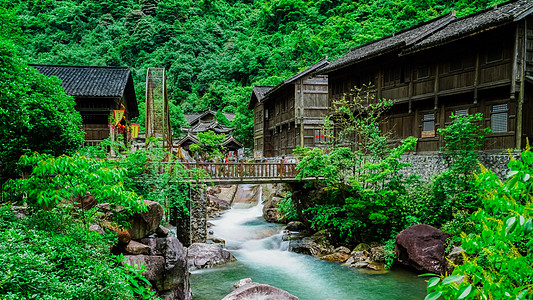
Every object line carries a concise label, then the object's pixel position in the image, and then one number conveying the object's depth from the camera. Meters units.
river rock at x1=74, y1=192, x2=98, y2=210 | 9.26
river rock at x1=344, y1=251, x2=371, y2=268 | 13.42
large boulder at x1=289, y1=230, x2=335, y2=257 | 15.38
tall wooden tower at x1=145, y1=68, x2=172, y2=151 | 14.79
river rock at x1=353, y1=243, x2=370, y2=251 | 14.57
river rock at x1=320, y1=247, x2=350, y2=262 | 14.44
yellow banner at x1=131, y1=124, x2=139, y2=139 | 21.05
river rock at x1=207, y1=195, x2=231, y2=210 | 24.53
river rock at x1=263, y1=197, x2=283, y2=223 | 21.51
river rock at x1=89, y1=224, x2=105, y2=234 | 7.44
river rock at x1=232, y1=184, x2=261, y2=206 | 26.03
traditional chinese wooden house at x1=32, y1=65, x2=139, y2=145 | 17.88
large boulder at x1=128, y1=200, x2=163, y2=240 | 8.56
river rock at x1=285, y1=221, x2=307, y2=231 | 19.16
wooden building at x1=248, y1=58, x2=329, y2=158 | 24.91
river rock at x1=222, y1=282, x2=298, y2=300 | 7.89
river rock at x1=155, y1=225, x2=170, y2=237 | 9.15
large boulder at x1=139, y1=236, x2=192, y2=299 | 8.63
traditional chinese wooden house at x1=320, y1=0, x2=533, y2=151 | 12.84
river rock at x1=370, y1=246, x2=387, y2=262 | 13.61
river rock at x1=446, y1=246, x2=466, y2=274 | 10.81
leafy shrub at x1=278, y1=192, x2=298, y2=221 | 20.06
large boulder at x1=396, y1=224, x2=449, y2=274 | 11.92
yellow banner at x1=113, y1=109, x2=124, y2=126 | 17.94
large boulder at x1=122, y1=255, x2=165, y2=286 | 7.95
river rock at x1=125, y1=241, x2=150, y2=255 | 8.17
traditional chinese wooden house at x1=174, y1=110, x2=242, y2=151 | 35.07
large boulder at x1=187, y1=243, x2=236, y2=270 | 13.56
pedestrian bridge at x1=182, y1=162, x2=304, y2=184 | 15.71
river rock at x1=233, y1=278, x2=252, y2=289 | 10.73
